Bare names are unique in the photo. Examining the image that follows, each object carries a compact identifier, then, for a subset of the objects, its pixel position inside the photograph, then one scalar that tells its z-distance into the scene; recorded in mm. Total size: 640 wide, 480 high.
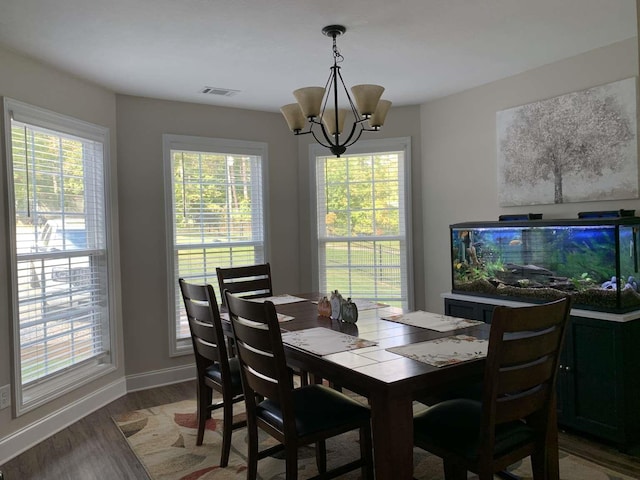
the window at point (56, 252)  3123
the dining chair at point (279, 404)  2062
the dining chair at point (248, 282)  3693
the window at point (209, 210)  4371
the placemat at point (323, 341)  2172
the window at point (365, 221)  4781
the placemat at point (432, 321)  2516
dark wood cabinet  2785
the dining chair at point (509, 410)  1742
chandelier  2619
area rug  2641
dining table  1782
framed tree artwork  3166
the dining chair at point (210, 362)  2730
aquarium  2834
